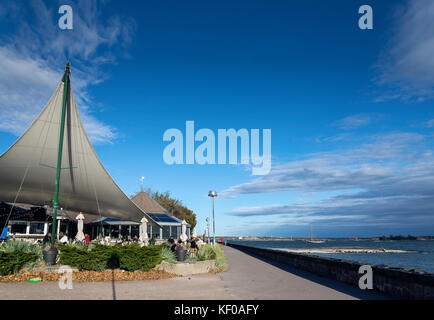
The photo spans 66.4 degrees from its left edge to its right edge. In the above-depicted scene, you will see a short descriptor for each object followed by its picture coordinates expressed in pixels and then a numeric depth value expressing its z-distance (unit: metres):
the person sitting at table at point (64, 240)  15.85
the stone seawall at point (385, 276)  6.70
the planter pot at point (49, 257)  11.03
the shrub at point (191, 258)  13.20
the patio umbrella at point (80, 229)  17.52
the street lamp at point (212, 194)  25.89
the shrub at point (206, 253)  13.44
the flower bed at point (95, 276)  9.78
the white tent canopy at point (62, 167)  16.02
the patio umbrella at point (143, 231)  17.72
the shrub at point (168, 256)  12.06
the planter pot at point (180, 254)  12.70
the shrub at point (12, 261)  9.63
